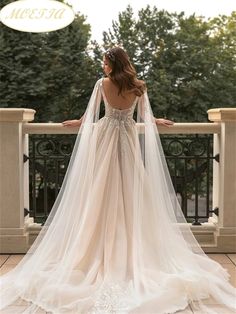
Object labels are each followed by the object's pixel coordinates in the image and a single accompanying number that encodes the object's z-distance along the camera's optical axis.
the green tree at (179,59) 8.90
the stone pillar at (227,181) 3.73
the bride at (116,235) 2.66
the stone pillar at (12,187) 3.73
